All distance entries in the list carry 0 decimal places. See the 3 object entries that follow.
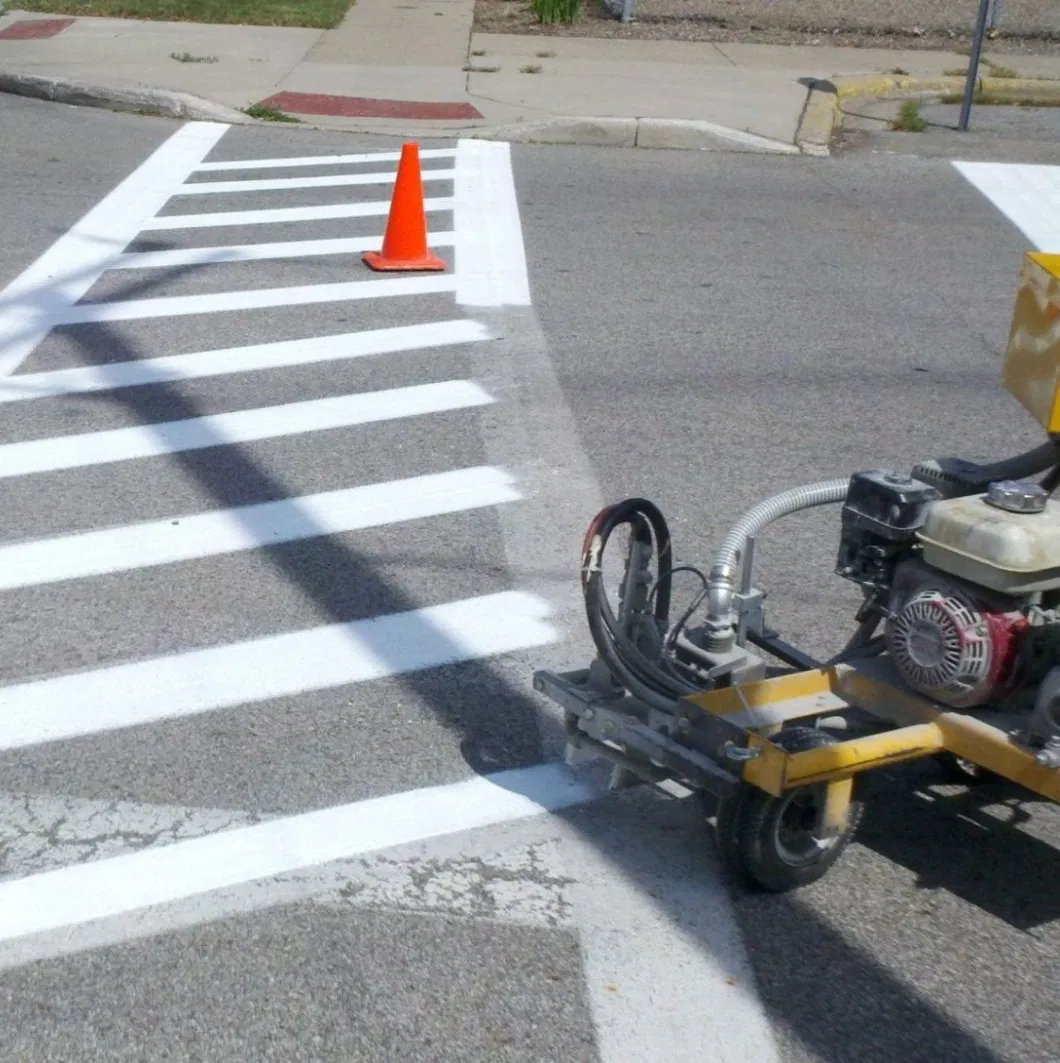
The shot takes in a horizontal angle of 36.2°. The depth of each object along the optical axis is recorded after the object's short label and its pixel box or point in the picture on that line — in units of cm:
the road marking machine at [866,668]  352
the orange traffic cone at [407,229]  912
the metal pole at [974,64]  1309
